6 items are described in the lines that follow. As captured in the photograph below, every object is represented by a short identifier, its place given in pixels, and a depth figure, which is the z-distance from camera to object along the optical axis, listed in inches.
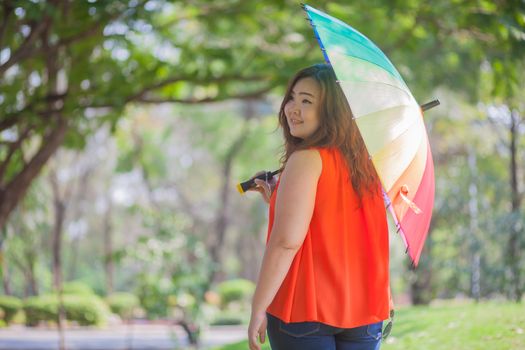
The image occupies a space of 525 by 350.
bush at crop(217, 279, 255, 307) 904.3
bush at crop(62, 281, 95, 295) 841.2
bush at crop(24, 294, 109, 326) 738.2
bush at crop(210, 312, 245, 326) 728.3
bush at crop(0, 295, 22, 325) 750.9
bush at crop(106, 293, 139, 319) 823.7
